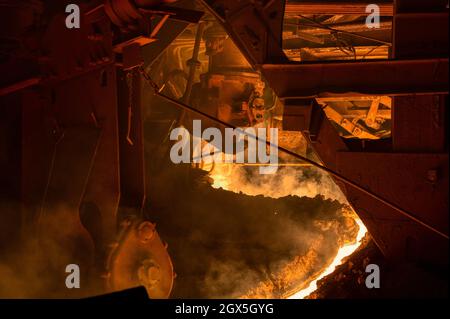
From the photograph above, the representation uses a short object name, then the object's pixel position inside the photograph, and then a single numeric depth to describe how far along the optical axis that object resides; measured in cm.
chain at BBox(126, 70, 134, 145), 507
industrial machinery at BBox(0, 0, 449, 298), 394
